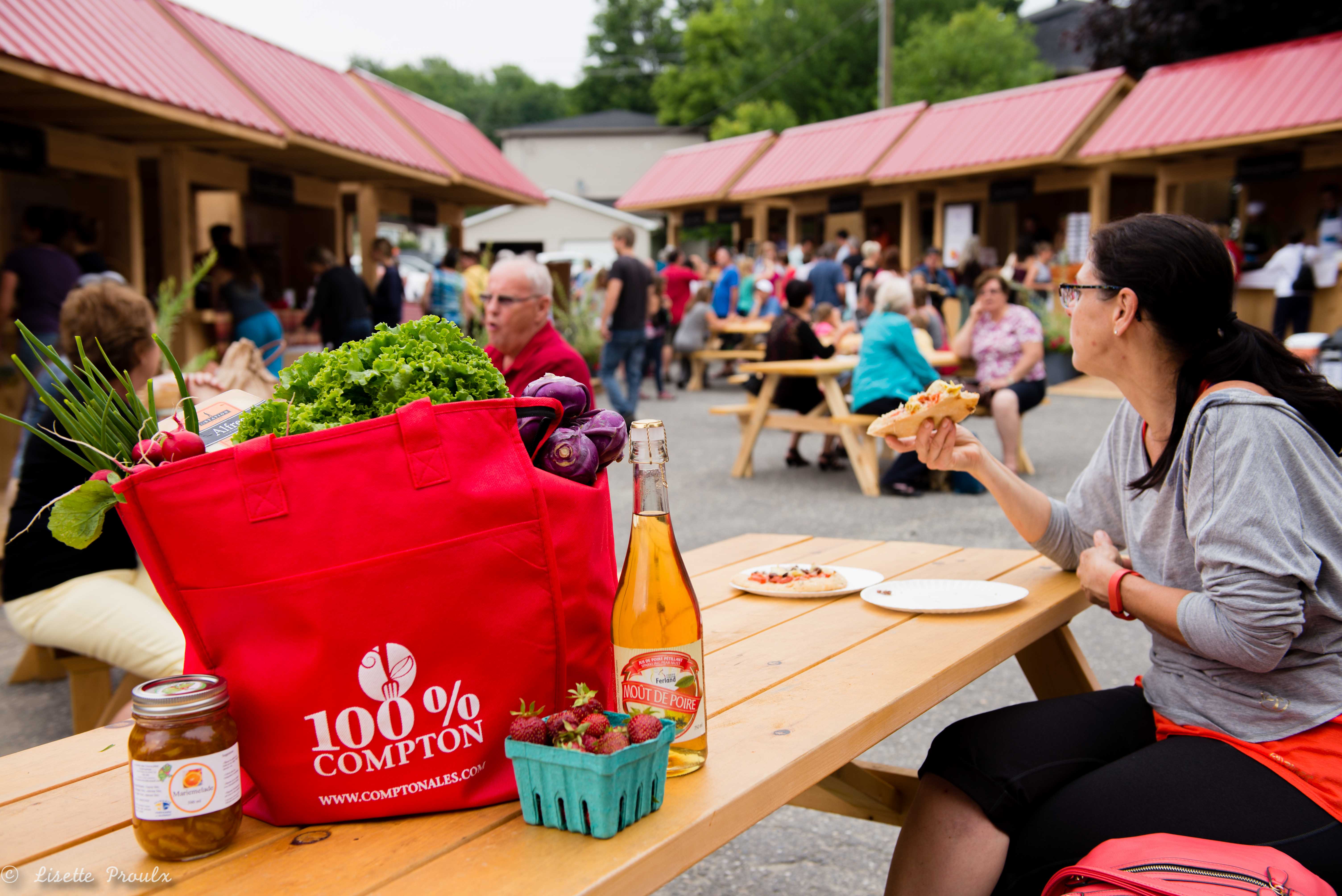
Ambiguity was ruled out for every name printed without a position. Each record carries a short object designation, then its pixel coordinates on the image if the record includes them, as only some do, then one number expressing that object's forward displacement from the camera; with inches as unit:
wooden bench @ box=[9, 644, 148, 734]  121.0
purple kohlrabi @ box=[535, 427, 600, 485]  50.0
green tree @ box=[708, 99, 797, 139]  1747.0
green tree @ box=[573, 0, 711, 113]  2613.2
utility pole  824.9
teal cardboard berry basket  41.4
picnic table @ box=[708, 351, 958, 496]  298.7
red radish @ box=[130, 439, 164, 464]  45.3
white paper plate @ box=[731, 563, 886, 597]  84.7
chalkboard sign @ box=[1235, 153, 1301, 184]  521.7
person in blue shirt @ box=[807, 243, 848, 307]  524.1
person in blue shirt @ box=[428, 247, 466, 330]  486.0
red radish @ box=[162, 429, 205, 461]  45.0
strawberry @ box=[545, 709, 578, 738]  42.6
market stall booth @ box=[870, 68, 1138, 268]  595.2
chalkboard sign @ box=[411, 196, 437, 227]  591.4
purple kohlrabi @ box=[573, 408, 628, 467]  52.4
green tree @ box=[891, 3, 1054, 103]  1603.1
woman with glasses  64.2
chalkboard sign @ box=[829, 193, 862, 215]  736.3
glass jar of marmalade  41.0
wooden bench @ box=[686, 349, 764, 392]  503.8
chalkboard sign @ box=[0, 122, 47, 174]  293.0
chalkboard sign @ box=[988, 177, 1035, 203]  636.1
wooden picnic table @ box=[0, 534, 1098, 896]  41.3
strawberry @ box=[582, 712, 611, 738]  41.8
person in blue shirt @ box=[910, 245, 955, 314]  544.7
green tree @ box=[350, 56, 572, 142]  2874.0
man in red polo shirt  167.0
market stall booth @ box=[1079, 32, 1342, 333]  497.7
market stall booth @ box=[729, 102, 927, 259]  704.4
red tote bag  42.5
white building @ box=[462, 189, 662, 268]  1562.5
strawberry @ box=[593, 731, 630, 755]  41.0
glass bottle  47.4
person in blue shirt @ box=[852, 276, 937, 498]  285.1
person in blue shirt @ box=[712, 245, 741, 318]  615.5
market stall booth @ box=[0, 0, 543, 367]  261.6
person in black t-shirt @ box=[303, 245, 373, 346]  391.9
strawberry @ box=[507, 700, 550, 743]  42.6
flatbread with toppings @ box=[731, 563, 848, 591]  86.0
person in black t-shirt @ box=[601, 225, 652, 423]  424.5
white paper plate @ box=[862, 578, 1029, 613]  78.8
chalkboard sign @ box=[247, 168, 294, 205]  423.8
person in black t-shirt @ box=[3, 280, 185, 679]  114.3
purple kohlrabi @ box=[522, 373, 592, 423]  52.5
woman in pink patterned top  311.0
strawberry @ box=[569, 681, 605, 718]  43.5
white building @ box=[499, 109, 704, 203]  1882.4
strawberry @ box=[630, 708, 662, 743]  42.4
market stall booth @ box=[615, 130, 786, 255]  827.4
